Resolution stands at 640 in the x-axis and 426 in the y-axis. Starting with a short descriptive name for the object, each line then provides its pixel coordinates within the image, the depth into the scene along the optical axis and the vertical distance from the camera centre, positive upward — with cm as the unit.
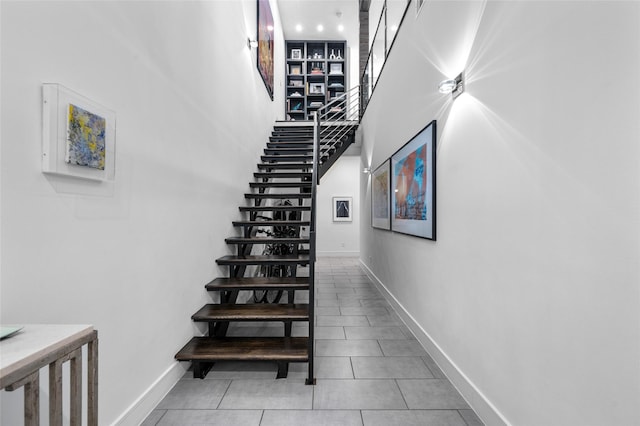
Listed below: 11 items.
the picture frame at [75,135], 120 +33
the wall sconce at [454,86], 208 +91
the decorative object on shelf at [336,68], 926 +445
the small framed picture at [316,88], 929 +383
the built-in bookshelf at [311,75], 921 +421
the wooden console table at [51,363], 72 -41
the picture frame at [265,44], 529 +324
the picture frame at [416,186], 257 +26
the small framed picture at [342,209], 925 +5
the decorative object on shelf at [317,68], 925 +447
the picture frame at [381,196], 413 +23
